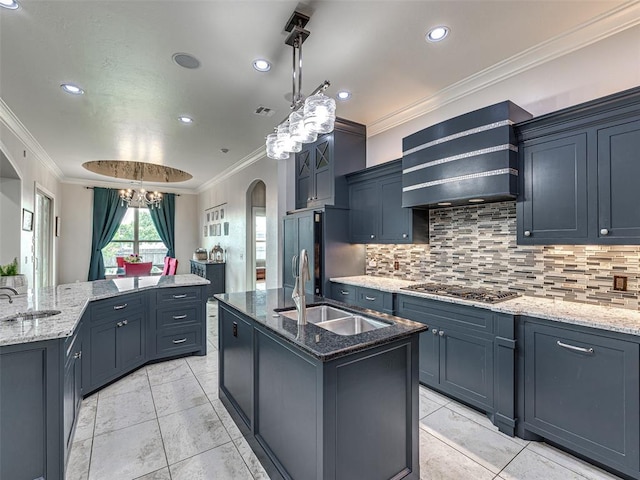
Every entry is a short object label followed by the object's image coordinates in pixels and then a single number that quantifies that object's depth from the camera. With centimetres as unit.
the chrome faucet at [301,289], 174
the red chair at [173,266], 682
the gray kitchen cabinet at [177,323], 339
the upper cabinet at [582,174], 187
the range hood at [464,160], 235
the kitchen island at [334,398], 133
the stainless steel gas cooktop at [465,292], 242
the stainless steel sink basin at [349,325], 186
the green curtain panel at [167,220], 870
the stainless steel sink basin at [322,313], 208
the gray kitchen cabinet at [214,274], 685
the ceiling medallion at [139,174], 693
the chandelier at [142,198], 720
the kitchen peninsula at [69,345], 149
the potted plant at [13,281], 261
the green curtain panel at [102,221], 789
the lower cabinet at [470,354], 216
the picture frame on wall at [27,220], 422
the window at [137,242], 842
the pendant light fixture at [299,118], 198
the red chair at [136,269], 655
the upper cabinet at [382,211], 337
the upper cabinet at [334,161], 396
